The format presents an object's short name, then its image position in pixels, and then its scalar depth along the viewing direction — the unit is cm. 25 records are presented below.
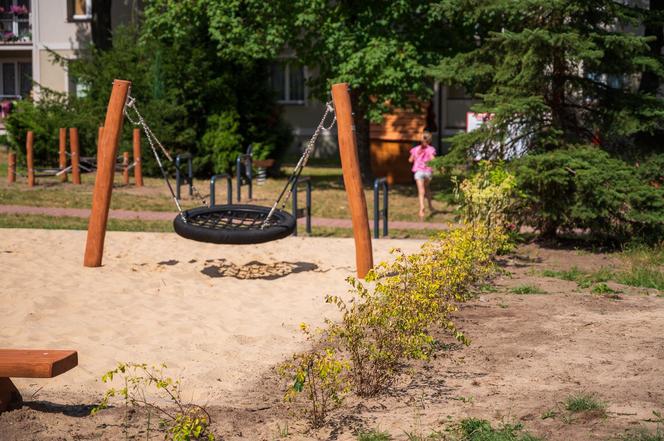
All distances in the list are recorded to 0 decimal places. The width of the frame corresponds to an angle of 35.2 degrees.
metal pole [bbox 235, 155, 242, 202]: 2041
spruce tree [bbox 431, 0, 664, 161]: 1435
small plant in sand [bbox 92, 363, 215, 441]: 604
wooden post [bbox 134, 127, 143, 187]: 2278
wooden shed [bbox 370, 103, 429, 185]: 2548
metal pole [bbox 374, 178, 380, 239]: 1577
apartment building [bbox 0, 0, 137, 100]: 3816
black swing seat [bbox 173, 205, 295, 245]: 1110
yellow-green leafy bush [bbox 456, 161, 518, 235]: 1354
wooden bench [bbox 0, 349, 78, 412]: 622
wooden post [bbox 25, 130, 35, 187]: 2253
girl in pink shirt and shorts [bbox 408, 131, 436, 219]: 1900
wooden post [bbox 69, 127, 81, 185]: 2289
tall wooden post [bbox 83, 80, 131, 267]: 1241
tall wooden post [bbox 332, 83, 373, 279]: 1206
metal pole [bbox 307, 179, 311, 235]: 1610
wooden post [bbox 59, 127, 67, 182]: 2325
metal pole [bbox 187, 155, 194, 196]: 2131
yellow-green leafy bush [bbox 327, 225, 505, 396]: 731
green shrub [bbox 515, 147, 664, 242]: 1375
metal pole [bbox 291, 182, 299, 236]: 1471
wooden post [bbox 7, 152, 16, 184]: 2317
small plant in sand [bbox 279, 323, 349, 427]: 643
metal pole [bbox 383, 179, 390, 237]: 1557
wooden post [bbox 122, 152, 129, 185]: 2302
